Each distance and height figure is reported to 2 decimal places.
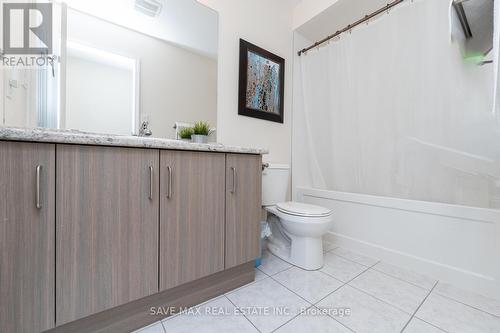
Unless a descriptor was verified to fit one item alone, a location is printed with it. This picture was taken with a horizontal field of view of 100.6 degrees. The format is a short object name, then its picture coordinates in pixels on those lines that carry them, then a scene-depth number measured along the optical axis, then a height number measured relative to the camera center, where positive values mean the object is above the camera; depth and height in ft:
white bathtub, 4.05 -1.65
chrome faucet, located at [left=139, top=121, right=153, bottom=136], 4.59 +0.69
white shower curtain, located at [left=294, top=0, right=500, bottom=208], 4.22 +1.24
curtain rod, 5.08 +3.92
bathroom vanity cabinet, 2.23 -0.96
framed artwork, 6.08 +2.50
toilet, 4.80 -1.46
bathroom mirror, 3.67 +1.86
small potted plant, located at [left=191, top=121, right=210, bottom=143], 4.80 +0.67
